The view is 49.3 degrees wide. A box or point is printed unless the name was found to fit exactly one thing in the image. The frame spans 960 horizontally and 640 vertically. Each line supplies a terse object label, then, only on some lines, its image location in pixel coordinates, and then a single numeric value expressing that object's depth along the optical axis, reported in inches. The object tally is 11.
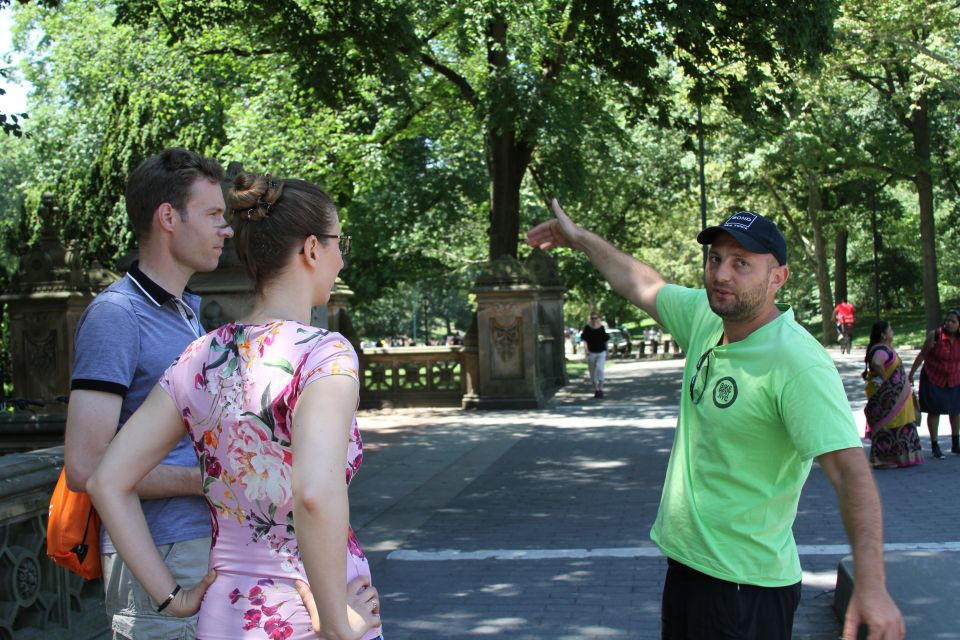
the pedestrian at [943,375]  460.4
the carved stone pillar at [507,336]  719.1
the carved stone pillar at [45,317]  624.7
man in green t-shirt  113.5
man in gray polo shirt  100.7
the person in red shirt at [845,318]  1350.9
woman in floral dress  76.9
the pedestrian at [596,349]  797.2
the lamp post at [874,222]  1563.7
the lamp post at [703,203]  1311.4
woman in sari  427.8
